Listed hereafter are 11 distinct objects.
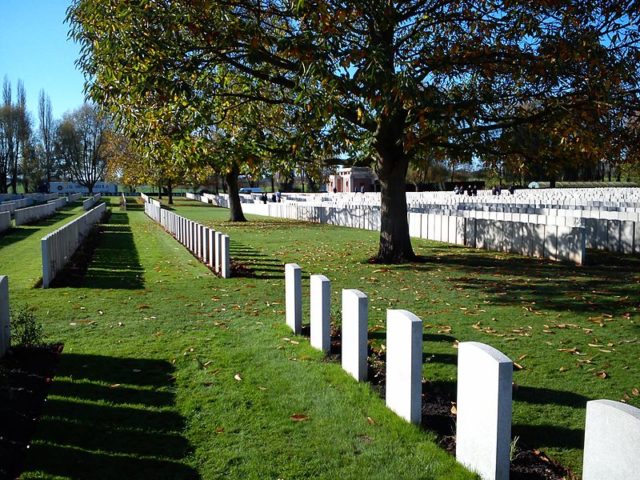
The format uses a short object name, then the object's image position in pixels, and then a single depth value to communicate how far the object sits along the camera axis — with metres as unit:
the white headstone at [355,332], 5.27
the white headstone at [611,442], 2.60
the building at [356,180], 91.75
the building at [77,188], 100.19
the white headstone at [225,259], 12.16
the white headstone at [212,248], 13.84
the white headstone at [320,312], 6.16
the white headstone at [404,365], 4.32
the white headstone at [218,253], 12.85
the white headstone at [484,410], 3.40
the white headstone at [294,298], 7.18
